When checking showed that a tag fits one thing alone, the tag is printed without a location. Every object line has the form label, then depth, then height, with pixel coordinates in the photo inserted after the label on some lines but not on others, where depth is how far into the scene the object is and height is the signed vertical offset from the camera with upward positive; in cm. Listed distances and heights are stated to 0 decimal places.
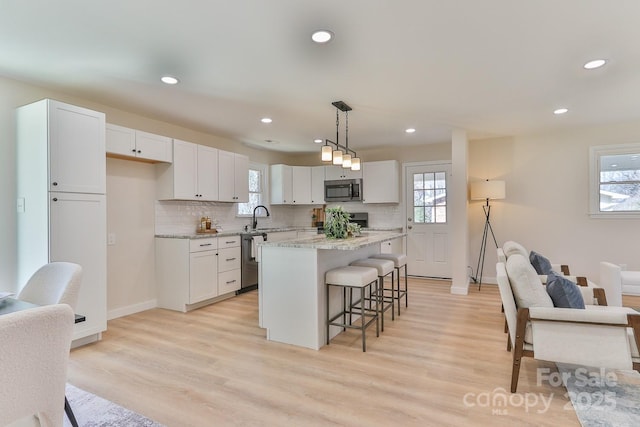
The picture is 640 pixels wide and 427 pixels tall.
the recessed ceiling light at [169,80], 299 +120
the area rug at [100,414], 192 -120
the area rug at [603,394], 188 -117
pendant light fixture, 351 +59
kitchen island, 298 -71
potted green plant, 356 -14
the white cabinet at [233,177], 497 +54
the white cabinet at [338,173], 633 +72
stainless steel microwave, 630 +40
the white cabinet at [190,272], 412 -76
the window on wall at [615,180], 469 +41
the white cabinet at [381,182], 603 +53
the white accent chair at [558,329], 198 -74
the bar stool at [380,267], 347 -59
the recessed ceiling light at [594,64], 272 +120
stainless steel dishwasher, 496 -75
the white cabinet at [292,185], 641 +52
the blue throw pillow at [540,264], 314 -52
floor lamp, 504 +21
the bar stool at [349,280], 294 -62
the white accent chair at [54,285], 169 -39
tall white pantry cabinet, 287 +15
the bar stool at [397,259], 405 -59
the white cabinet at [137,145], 361 +78
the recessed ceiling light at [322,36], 225 +120
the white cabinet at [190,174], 427 +51
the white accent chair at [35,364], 99 -48
